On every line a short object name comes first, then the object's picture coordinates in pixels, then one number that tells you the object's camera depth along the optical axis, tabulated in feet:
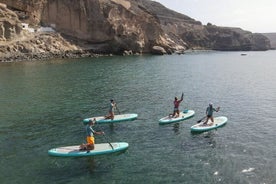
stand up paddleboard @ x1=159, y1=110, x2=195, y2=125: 104.21
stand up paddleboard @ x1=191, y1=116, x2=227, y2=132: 96.48
